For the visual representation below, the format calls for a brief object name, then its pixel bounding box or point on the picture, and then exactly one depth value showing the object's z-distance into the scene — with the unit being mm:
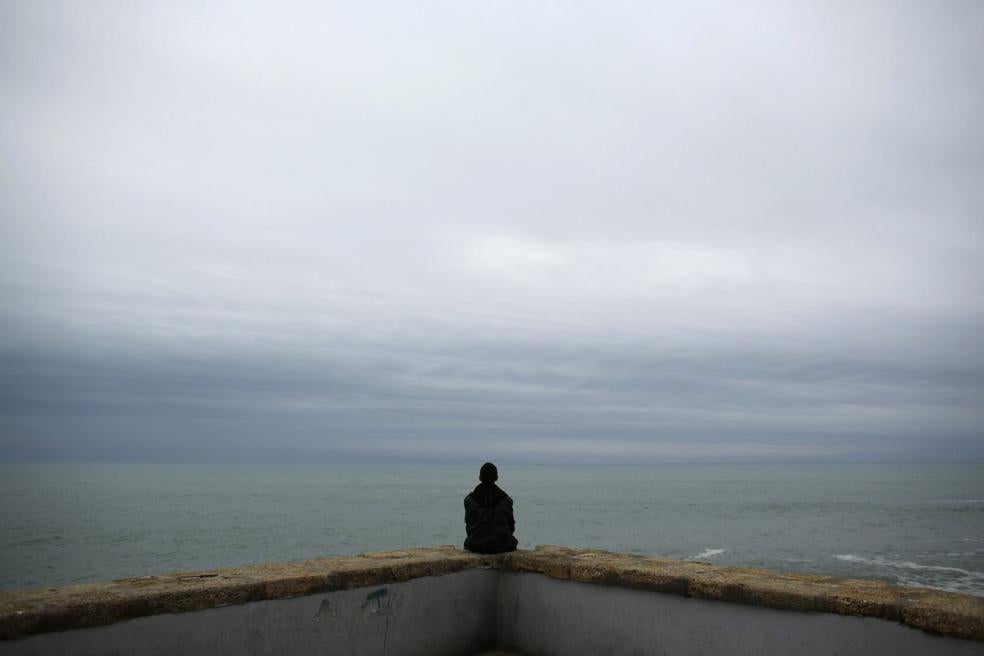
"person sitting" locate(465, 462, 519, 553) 5449
